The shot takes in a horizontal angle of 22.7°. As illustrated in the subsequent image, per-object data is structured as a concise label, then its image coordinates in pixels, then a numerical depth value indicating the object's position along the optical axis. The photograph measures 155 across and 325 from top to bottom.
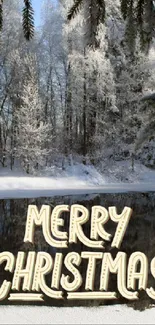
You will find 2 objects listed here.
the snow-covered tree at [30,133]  24.36
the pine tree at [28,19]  2.21
